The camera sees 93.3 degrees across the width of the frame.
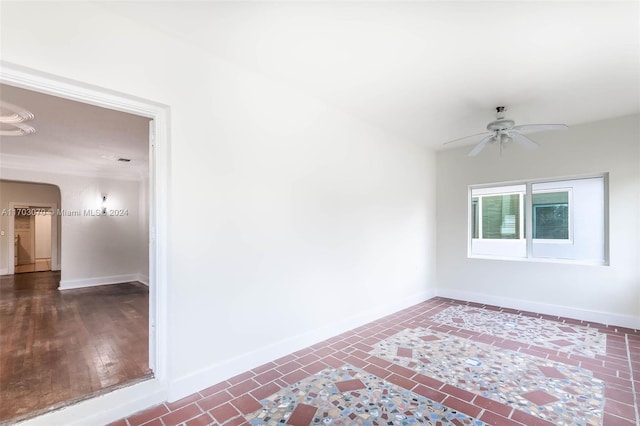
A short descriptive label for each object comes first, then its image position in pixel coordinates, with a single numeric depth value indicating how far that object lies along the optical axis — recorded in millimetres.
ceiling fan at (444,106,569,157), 3359
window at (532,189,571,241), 4594
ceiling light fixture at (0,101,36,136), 3256
